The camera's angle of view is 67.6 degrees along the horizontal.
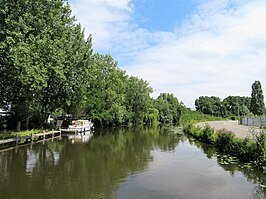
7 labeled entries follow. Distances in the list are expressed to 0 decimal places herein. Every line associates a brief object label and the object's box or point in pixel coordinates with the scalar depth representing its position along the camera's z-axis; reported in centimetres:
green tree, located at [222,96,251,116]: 9012
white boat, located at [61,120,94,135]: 2830
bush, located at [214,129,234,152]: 1488
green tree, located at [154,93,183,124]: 5821
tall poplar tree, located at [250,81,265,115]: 5692
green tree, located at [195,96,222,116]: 8989
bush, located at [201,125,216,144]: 1950
